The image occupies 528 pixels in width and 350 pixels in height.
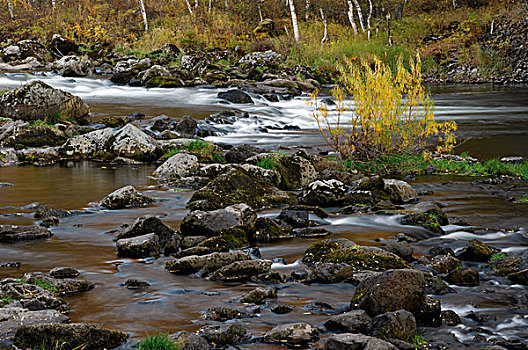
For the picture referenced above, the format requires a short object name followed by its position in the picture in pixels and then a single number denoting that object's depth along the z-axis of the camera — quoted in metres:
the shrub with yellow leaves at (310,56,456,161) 21.91
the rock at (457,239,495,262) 12.98
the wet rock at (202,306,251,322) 9.54
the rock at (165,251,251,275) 12.16
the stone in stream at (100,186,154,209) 18.45
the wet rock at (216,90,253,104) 49.91
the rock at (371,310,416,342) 8.51
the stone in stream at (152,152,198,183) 23.37
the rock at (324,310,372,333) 9.01
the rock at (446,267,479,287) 11.41
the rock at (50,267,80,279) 11.52
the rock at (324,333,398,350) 7.81
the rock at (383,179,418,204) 19.20
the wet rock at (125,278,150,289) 11.15
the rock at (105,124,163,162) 27.62
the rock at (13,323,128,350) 7.93
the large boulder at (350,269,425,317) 9.35
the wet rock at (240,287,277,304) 10.28
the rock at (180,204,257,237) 14.45
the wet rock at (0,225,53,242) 14.43
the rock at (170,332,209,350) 8.18
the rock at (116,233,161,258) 13.32
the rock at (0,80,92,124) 33.47
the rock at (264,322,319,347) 8.70
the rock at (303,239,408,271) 12.02
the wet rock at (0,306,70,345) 8.32
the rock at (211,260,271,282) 11.78
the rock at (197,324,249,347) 8.62
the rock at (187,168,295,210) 17.61
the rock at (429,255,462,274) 12.15
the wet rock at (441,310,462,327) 9.57
